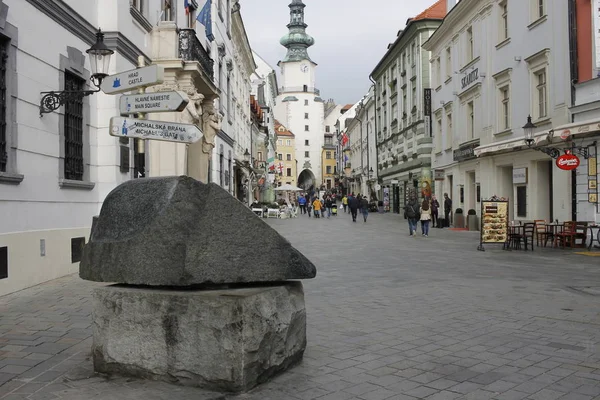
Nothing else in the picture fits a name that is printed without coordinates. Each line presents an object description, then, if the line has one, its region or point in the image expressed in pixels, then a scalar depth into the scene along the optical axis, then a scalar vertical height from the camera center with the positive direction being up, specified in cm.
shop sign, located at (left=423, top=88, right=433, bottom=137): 3328 +582
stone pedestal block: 395 -98
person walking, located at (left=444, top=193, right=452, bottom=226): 2697 -26
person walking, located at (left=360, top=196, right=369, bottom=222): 3207 -14
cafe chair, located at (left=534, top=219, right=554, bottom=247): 1552 -94
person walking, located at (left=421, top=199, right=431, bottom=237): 2066 -56
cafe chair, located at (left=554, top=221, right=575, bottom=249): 1513 -95
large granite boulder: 420 -30
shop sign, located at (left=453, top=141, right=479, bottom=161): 2513 +238
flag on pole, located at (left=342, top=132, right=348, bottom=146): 8291 +980
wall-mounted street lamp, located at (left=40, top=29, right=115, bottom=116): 908 +223
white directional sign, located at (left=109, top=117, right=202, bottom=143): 606 +84
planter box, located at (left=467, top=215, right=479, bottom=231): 2373 -93
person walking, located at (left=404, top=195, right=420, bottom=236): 2085 -42
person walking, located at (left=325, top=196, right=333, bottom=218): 3941 +7
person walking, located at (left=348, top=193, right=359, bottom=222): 3241 -20
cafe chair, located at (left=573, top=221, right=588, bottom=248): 1492 -90
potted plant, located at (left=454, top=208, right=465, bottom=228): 2544 -78
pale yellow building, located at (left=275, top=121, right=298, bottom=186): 10494 +992
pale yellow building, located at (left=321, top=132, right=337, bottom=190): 11506 +819
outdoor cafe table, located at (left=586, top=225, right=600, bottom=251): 1452 -93
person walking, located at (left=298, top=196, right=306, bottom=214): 4966 -8
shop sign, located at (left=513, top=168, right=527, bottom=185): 2016 +96
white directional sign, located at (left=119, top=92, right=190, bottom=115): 612 +119
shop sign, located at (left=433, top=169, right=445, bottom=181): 2997 +148
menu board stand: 1524 -58
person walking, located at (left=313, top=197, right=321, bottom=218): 3938 -29
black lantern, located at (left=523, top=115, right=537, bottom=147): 1755 +225
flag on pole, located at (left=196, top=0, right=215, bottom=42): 1939 +680
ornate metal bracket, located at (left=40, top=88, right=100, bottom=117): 910 +179
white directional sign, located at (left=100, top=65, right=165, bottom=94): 626 +149
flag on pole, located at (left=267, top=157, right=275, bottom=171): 5674 +425
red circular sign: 1479 +106
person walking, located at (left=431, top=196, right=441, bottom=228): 2781 -46
